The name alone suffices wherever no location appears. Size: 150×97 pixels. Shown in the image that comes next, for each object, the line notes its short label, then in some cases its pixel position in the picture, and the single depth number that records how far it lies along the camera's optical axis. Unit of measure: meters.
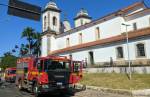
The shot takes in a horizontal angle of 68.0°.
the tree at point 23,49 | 37.20
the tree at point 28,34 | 35.69
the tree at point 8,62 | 39.87
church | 15.27
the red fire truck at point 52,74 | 7.82
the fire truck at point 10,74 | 17.86
